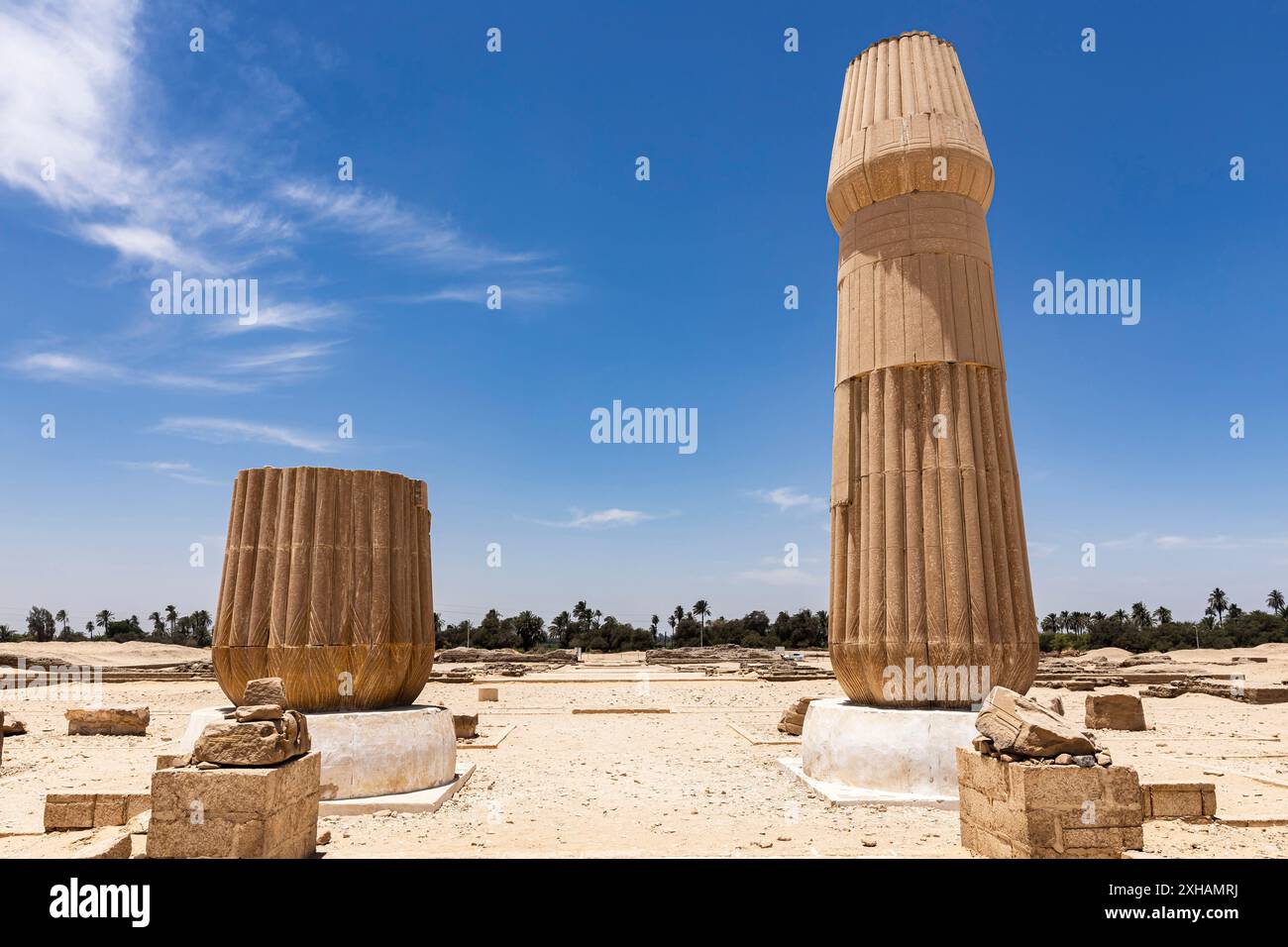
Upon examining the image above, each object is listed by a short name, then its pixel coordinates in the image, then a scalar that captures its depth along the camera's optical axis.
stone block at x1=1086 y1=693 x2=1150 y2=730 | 15.96
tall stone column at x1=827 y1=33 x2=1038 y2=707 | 9.46
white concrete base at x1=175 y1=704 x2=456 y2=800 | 8.46
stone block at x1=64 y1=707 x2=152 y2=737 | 15.52
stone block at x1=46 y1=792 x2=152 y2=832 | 7.48
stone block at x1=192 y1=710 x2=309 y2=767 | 5.81
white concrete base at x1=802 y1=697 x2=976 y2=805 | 8.66
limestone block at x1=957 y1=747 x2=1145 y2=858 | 5.64
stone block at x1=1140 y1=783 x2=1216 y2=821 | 7.74
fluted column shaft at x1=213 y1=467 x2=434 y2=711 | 8.86
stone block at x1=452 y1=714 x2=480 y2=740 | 14.55
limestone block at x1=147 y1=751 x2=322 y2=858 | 5.58
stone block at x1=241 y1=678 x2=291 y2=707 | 6.05
